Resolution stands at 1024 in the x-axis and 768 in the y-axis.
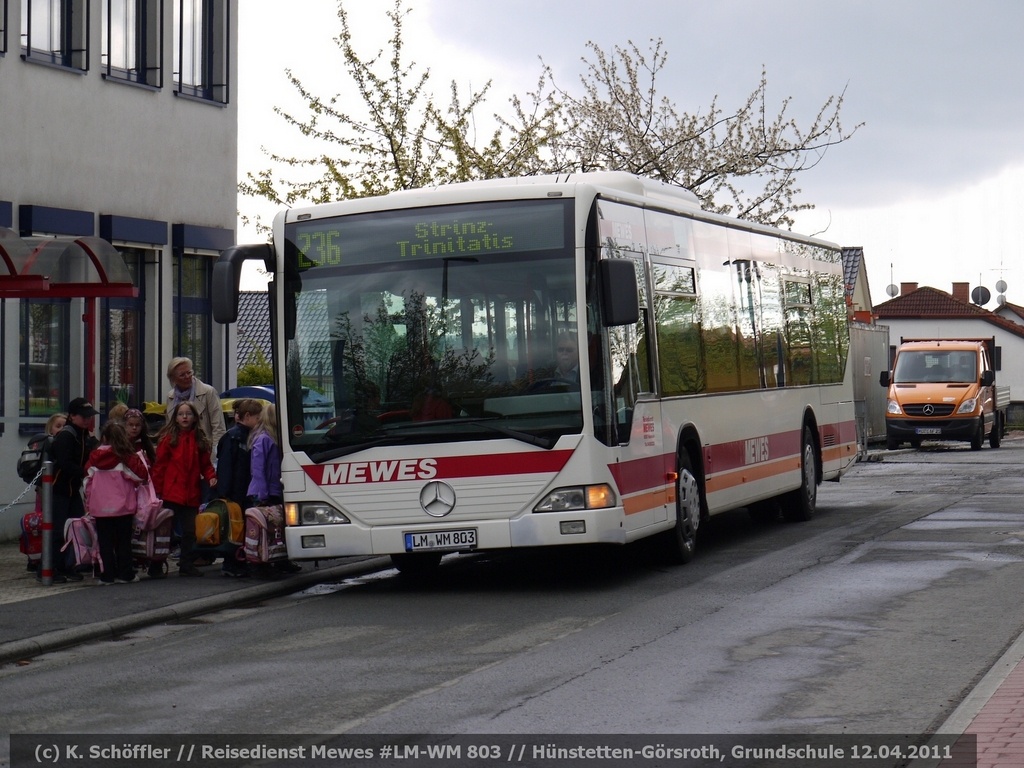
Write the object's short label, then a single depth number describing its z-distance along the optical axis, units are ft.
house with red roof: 301.84
